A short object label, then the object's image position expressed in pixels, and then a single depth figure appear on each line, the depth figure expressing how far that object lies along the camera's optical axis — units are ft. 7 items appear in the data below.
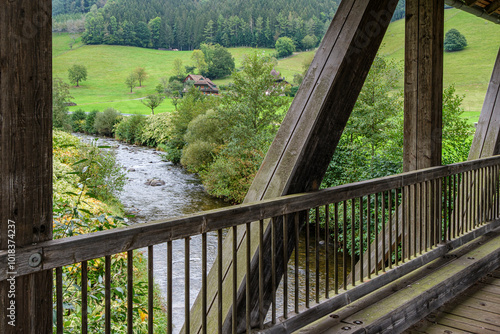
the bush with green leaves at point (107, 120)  89.20
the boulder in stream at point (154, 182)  50.97
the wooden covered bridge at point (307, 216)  3.20
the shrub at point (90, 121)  90.12
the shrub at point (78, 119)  85.24
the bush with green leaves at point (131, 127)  89.20
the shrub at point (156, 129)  82.88
